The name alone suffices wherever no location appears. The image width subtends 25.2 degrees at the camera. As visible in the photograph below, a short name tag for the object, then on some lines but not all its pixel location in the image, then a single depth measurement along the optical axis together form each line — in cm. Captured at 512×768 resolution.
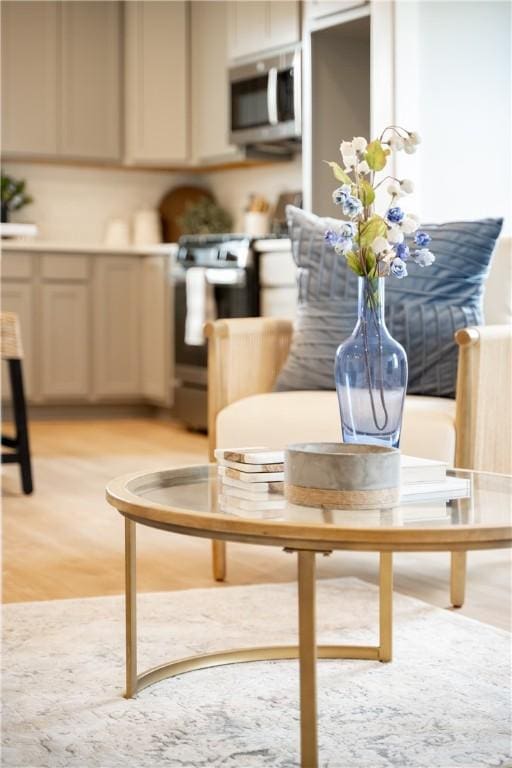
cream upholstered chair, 236
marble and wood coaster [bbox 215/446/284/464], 170
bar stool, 375
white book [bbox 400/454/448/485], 165
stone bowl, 148
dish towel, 532
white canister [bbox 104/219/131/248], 670
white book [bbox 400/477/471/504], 159
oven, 515
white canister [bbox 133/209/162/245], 669
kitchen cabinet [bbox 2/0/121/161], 633
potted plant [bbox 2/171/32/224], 641
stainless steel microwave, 539
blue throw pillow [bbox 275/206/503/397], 270
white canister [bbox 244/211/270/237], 610
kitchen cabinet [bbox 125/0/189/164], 645
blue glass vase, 189
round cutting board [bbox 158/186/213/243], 686
